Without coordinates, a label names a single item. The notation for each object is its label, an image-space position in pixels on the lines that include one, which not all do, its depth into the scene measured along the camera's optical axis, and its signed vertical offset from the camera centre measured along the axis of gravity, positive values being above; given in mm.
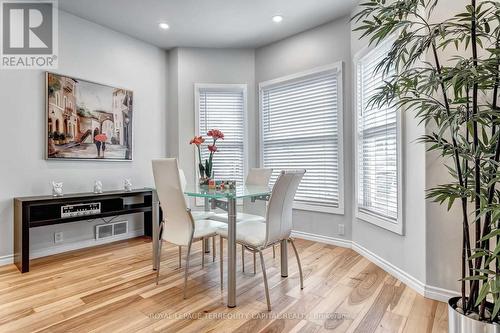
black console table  2684 -472
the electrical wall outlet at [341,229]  3489 -811
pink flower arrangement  2752 +51
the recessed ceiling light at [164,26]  3617 +1909
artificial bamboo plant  1272 +193
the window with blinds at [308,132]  3576 +500
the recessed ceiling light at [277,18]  3426 +1896
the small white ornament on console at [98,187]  3344 -233
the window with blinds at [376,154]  2629 +135
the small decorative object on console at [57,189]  3012 -231
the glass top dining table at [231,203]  2047 -292
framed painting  3197 +618
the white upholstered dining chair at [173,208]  2158 -337
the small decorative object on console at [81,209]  2951 -464
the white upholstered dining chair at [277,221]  2021 -424
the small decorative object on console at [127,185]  3702 -233
